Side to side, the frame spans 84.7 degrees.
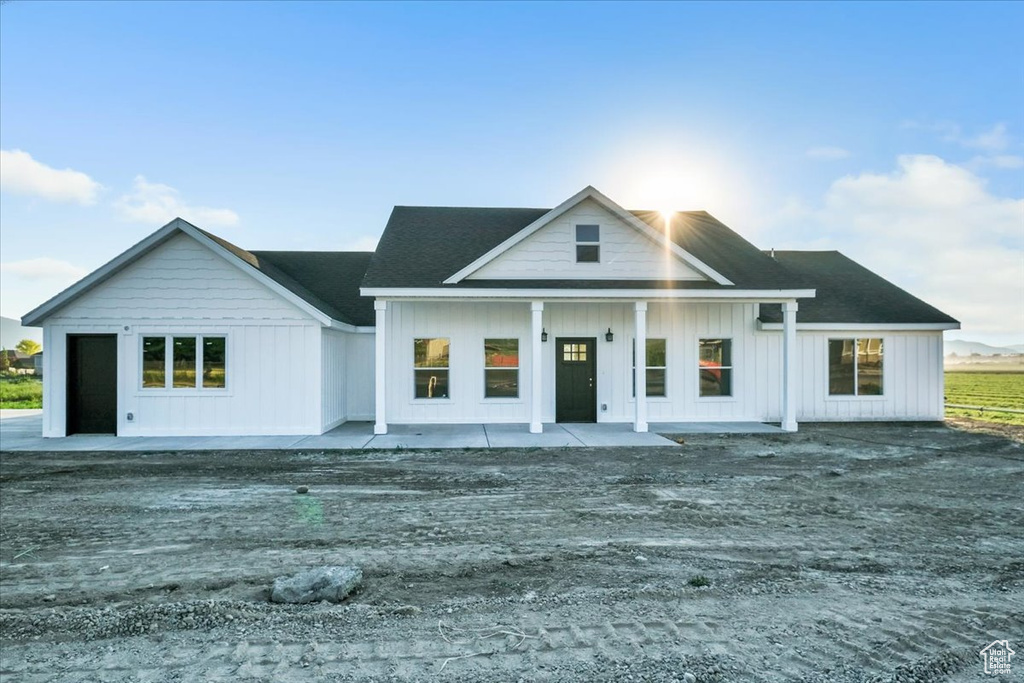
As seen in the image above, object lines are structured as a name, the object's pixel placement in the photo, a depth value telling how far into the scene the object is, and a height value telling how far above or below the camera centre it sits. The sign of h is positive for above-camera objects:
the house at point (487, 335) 13.00 +0.39
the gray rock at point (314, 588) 4.38 -1.87
